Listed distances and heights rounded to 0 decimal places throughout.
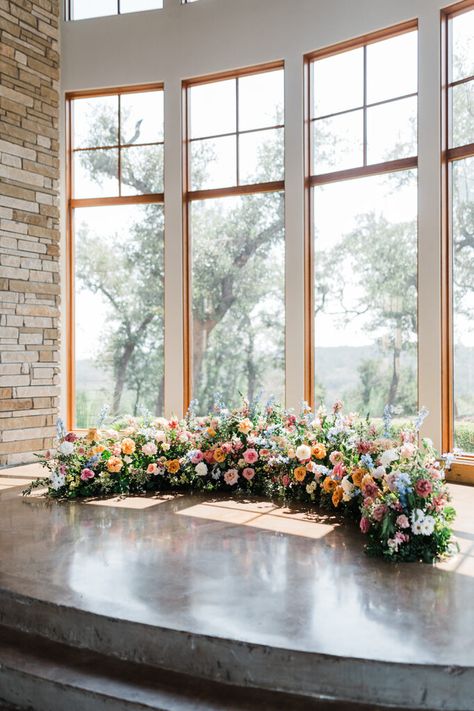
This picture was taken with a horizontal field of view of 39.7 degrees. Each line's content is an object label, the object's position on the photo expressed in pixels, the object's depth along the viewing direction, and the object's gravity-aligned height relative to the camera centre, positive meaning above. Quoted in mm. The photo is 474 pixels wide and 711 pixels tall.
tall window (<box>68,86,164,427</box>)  7309 +1121
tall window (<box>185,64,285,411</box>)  6801 +1219
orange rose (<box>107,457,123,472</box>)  5035 -865
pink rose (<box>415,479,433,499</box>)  3424 -726
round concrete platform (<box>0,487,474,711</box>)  2338 -1099
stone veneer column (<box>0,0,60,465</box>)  6586 +1308
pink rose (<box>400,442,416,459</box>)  3768 -586
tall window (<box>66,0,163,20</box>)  7289 +3882
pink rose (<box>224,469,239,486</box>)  5137 -982
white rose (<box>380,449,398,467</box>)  3762 -621
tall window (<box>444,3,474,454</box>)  5645 +1169
